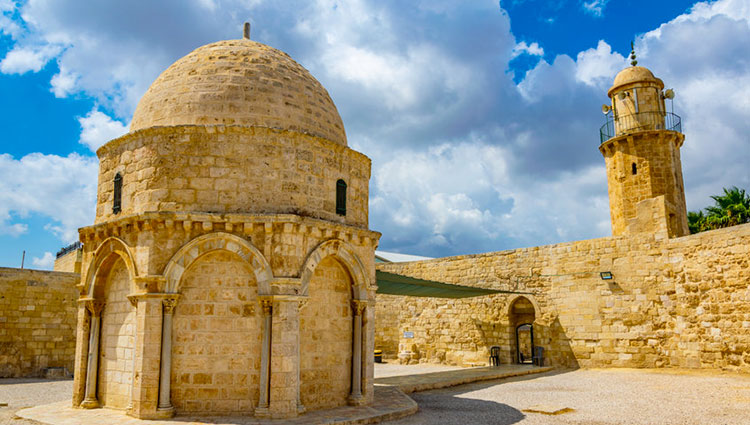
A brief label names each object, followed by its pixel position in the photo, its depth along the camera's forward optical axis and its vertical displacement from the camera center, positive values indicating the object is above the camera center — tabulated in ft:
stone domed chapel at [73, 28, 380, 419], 27.48 +2.86
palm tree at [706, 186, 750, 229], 78.23 +13.55
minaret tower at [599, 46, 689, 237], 64.85 +18.67
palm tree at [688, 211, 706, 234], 83.11 +12.71
